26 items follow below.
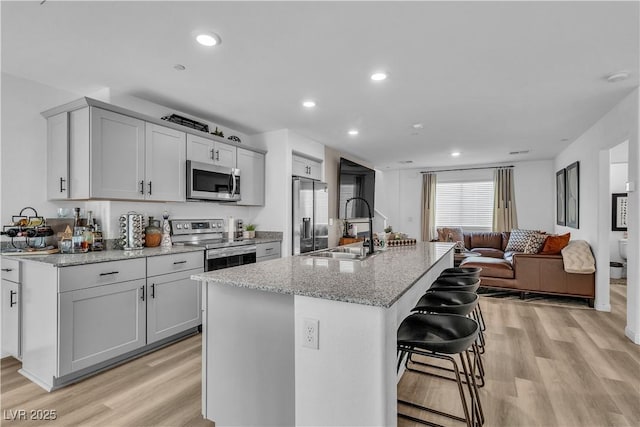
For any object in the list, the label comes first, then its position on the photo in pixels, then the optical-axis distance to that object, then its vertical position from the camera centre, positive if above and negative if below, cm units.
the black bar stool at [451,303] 187 -55
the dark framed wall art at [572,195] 497 +30
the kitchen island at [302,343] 134 -59
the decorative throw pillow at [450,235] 712 -45
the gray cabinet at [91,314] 229 -78
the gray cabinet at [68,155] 276 +48
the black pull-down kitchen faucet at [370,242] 288 -25
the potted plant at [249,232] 463 -27
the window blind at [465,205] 776 +21
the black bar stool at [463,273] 267 -48
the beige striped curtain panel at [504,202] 740 +27
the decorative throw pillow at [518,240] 618 -49
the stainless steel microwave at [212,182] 360 +35
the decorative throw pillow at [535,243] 509 -45
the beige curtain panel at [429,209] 815 +11
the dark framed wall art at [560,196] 590 +33
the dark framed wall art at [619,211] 620 +6
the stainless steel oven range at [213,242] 347 -34
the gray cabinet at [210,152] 367 +71
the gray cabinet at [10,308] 259 -76
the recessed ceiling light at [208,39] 218 +116
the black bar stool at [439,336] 147 -60
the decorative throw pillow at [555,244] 480 -43
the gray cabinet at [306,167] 491 +71
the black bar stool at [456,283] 225 -50
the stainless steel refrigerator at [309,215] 466 -3
